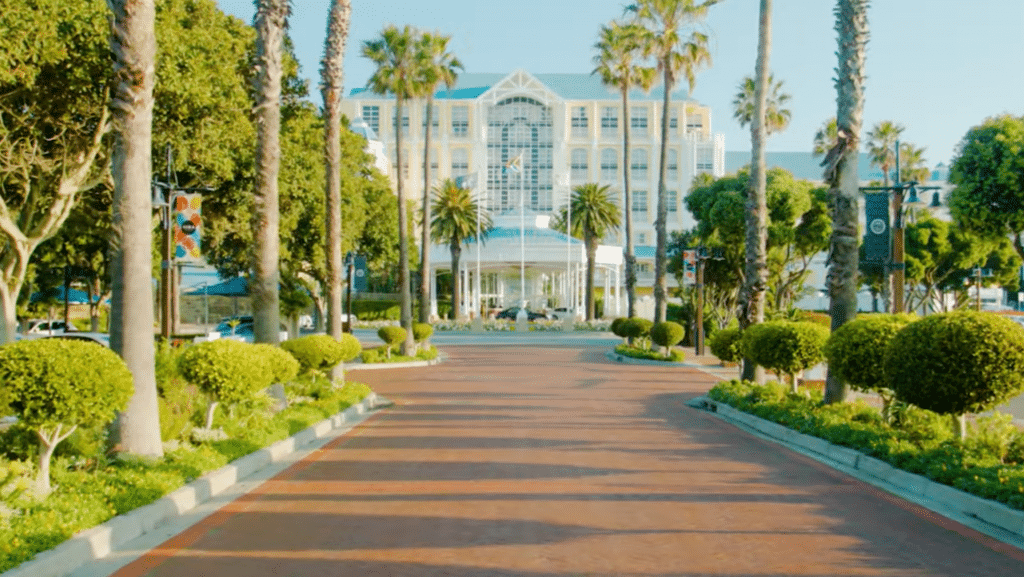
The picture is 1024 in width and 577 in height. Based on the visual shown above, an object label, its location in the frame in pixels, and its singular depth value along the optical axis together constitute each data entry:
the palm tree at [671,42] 38.56
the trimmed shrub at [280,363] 14.95
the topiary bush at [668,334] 38.53
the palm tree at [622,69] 44.09
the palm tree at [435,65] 40.00
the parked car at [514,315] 76.00
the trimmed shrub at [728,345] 24.95
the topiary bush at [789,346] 18.16
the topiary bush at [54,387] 8.91
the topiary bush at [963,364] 11.20
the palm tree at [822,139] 58.31
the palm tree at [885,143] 61.75
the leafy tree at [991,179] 30.39
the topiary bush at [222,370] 13.16
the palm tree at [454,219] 73.81
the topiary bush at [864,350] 14.42
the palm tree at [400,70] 39.31
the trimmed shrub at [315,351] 19.86
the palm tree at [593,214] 77.56
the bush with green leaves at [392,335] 37.75
